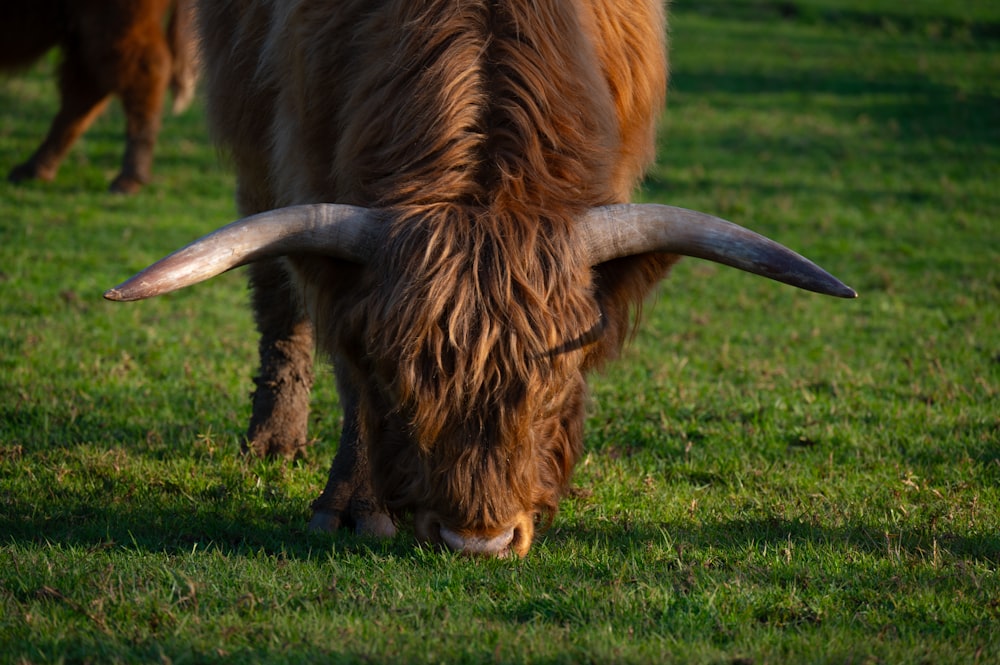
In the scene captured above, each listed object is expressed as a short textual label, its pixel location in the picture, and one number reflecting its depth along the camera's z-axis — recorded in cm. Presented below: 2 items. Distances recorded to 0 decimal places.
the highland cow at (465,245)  661
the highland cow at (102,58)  2172
